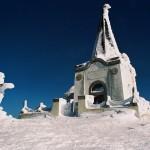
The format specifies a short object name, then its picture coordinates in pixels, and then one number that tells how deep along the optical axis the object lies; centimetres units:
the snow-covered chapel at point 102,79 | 1944
